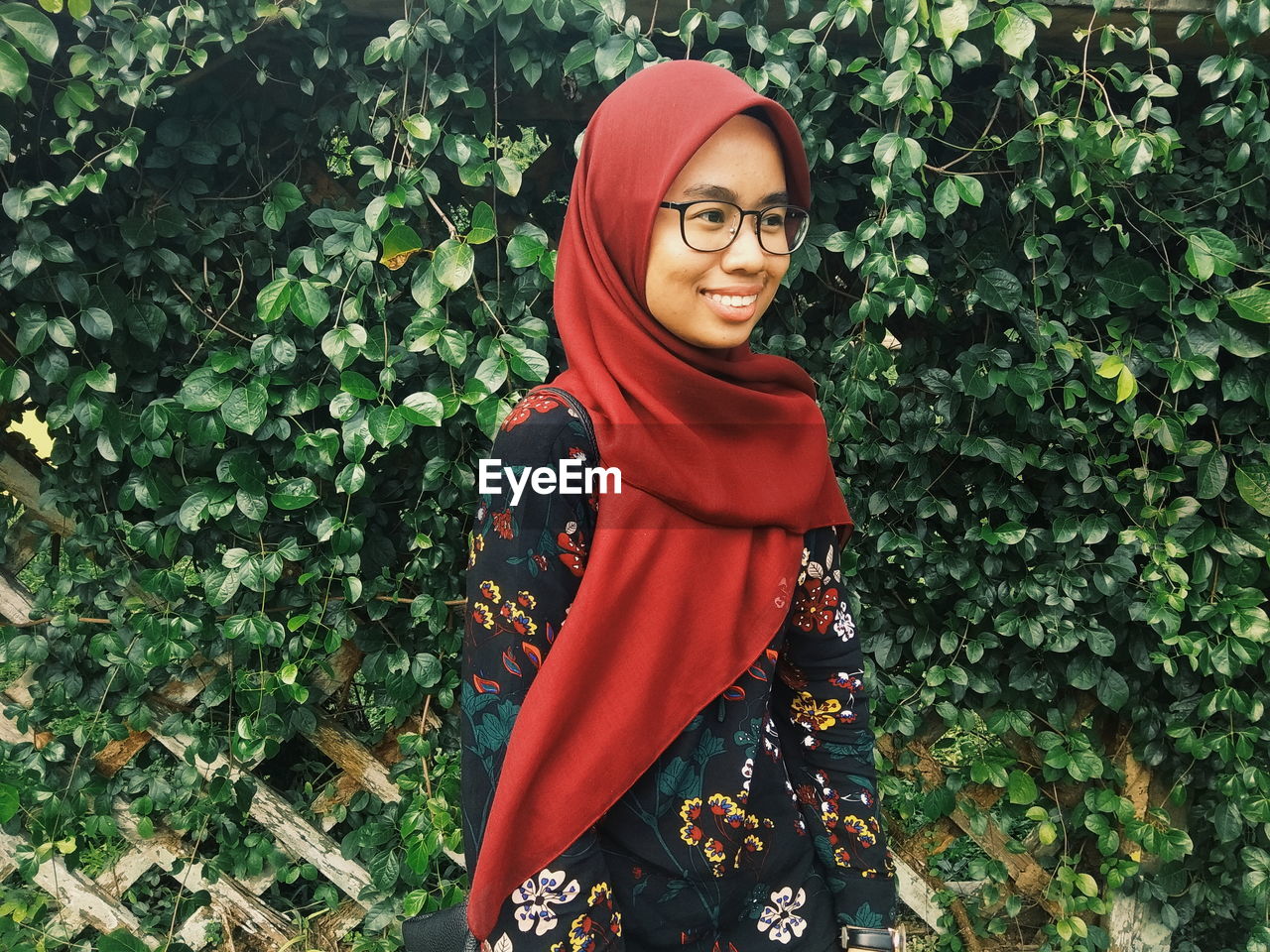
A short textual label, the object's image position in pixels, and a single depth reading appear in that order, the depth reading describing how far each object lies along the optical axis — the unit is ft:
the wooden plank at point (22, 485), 5.67
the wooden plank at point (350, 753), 6.02
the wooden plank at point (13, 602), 5.73
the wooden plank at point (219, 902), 6.09
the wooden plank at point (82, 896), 5.99
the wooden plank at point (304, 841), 6.07
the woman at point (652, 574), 3.11
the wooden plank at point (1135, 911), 6.39
